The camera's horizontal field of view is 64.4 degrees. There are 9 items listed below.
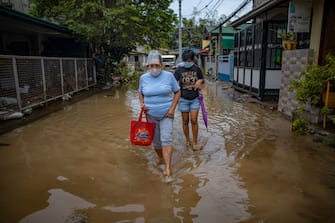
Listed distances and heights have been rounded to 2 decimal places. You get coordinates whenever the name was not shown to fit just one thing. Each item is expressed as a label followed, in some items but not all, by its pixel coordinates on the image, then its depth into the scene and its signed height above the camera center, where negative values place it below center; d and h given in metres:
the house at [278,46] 5.70 +0.45
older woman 3.42 -0.46
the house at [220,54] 17.57 +0.64
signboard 6.33 +1.09
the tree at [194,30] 42.28 +5.13
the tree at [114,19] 12.23 +2.09
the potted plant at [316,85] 4.63 -0.42
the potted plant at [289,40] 6.85 +0.54
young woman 4.37 -0.38
